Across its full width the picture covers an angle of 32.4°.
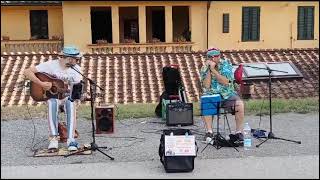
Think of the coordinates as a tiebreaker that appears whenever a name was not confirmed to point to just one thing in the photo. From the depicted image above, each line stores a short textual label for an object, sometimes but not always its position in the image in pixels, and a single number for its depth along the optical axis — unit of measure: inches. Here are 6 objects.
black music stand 283.7
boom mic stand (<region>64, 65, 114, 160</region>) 257.9
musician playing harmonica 282.4
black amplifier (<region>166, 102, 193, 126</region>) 334.3
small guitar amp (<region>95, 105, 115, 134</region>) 309.4
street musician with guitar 264.1
